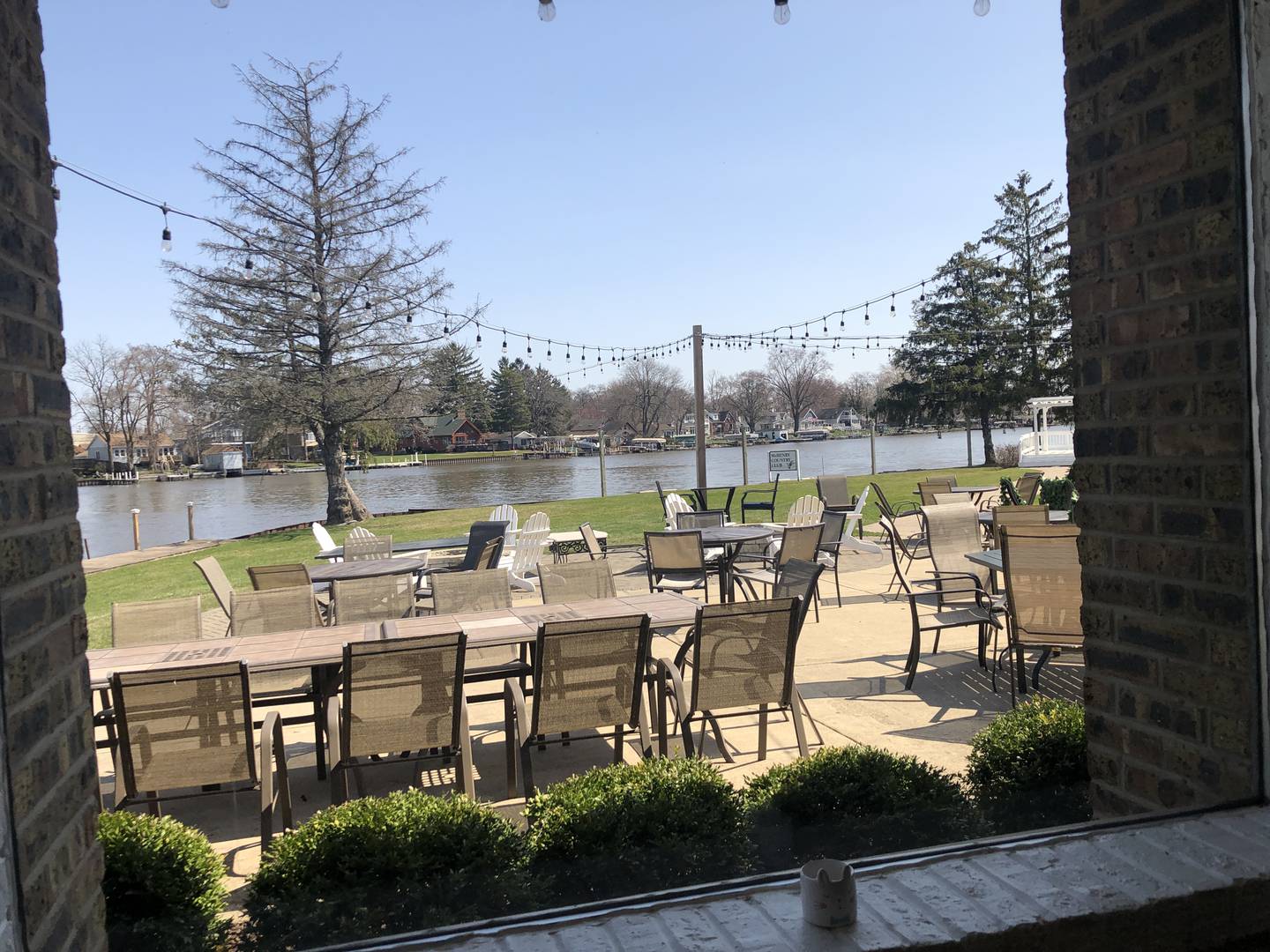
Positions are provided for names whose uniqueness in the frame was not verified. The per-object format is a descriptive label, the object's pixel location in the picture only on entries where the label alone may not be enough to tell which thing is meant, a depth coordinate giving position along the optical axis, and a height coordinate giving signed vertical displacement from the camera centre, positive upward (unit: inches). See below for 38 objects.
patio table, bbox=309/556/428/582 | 273.3 -37.0
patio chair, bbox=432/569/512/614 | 199.3 -32.8
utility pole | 655.8 +30.0
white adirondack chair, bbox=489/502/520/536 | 449.7 -35.9
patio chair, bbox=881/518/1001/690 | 192.9 -44.9
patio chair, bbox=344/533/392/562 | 326.3 -35.6
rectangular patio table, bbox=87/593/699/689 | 147.8 -33.5
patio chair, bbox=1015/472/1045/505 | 421.8 -34.9
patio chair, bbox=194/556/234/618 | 233.1 -31.9
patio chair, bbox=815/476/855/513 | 509.4 -37.2
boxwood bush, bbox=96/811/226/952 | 70.1 -35.9
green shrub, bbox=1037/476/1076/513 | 370.0 -34.0
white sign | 700.0 -25.4
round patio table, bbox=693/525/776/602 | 290.2 -35.5
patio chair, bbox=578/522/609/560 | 325.9 -37.2
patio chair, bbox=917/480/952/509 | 388.2 -31.7
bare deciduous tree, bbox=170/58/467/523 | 776.3 +144.8
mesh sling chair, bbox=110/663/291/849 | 122.6 -37.3
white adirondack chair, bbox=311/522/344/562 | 373.4 -35.7
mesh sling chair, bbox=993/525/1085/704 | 164.4 -32.6
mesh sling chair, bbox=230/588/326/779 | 178.1 -33.9
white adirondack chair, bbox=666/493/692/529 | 428.5 -34.8
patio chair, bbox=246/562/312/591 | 239.0 -32.1
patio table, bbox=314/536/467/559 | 353.1 -38.9
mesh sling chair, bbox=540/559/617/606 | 204.7 -32.6
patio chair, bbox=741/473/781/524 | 561.2 -52.9
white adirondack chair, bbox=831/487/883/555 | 382.6 -51.0
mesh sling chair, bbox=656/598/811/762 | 145.6 -38.0
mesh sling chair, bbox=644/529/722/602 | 291.4 -39.7
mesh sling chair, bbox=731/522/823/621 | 266.4 -35.2
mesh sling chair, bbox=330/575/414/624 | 203.9 -34.2
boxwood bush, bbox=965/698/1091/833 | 85.9 -36.5
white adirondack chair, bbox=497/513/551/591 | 342.3 -41.7
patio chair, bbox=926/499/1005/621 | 246.4 -32.6
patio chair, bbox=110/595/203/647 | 177.9 -31.7
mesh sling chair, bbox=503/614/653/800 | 137.4 -37.9
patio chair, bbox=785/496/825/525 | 348.2 -33.2
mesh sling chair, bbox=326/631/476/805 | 129.7 -37.1
